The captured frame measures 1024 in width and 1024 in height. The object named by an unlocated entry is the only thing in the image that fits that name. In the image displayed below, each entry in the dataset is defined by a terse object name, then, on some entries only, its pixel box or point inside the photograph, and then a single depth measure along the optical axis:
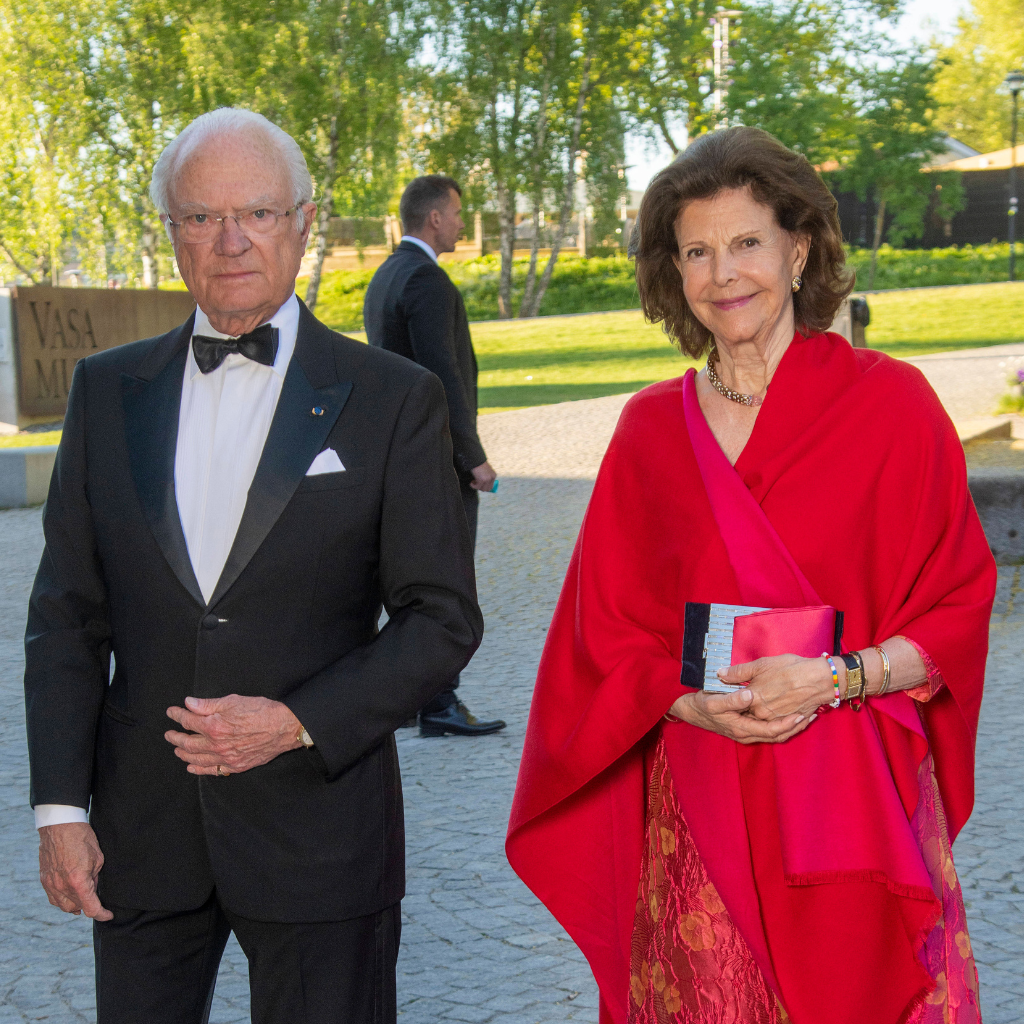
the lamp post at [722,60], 38.44
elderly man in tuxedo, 2.19
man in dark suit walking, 5.88
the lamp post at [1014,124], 40.80
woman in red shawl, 2.41
